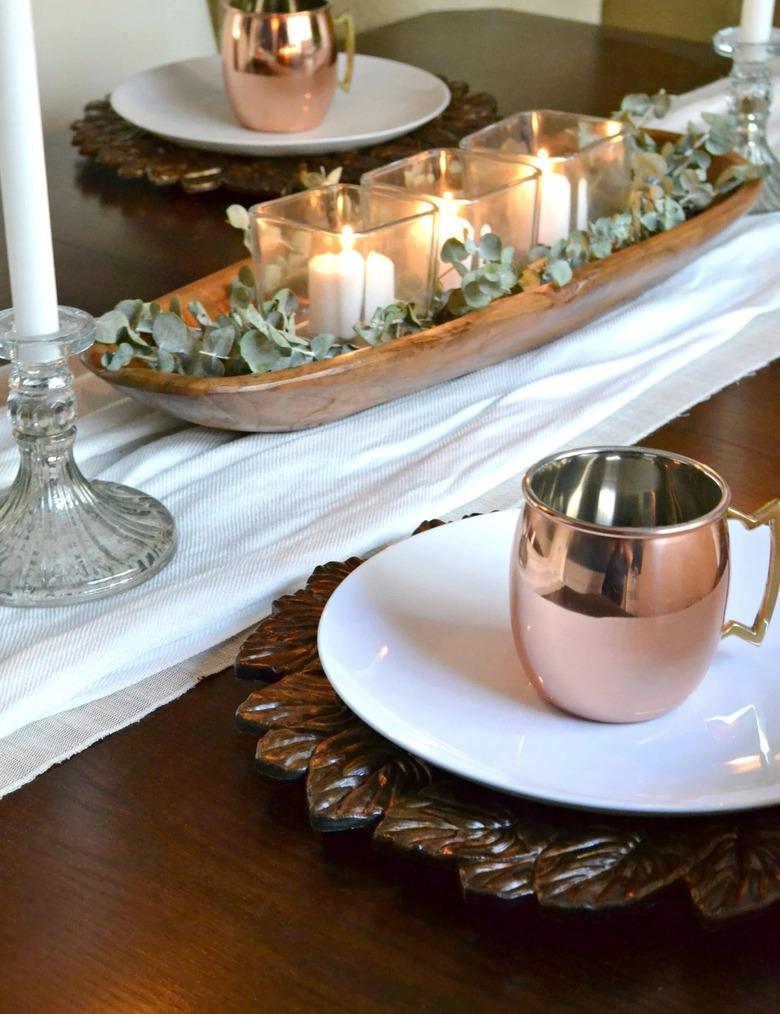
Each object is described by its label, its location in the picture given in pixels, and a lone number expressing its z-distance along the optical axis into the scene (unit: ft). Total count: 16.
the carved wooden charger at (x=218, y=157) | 6.48
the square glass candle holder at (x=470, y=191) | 5.50
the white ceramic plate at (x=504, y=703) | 3.85
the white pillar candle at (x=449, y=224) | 5.49
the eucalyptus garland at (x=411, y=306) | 4.90
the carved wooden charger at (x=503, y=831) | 3.76
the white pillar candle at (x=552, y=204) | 5.72
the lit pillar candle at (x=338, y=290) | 5.22
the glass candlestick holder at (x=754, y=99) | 6.47
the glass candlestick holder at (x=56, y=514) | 4.46
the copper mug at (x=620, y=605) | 3.89
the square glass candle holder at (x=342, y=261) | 5.24
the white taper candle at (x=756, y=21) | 6.41
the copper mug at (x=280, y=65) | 6.42
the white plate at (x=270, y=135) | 6.59
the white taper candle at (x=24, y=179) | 4.24
